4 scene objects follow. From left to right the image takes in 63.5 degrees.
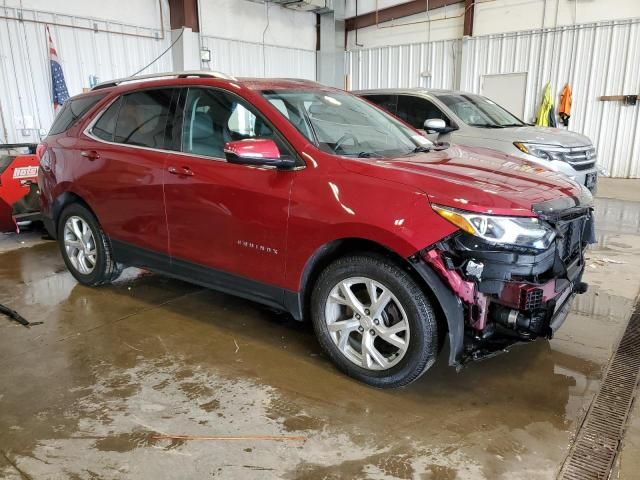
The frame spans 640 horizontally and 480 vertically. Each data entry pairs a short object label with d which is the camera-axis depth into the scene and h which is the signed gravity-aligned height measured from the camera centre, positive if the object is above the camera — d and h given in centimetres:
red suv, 235 -53
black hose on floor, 359 -139
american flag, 936 +64
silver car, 614 -24
